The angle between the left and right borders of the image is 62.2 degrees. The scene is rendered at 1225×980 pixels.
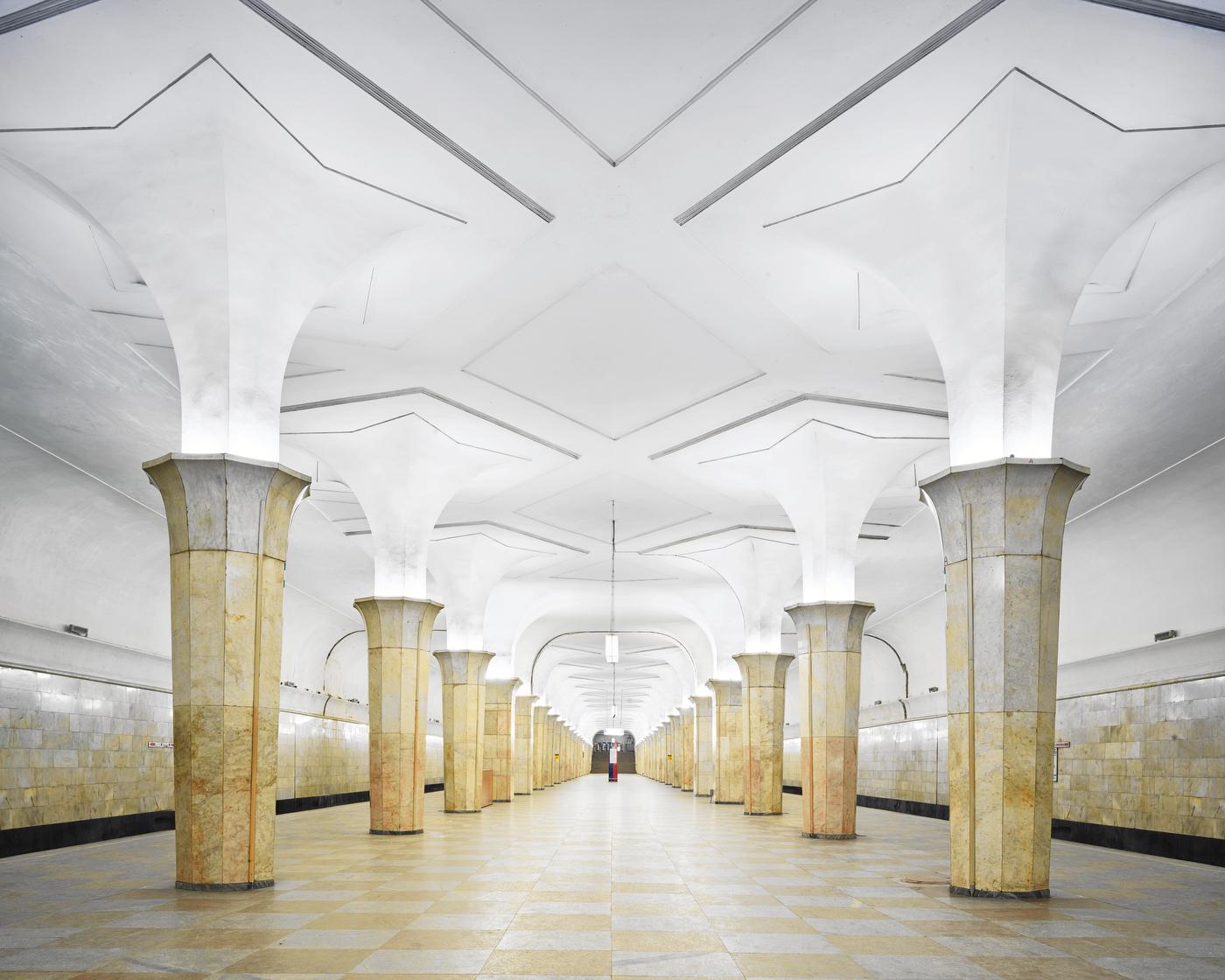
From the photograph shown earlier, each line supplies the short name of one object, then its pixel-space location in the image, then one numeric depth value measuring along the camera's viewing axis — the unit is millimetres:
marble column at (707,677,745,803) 30062
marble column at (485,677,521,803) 30625
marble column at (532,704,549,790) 44709
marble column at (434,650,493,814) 24016
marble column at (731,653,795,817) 23547
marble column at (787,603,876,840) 16859
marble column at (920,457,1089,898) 9281
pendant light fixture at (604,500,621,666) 25750
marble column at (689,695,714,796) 38250
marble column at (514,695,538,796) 38812
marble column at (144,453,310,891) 9461
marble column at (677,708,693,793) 45781
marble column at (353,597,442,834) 17109
